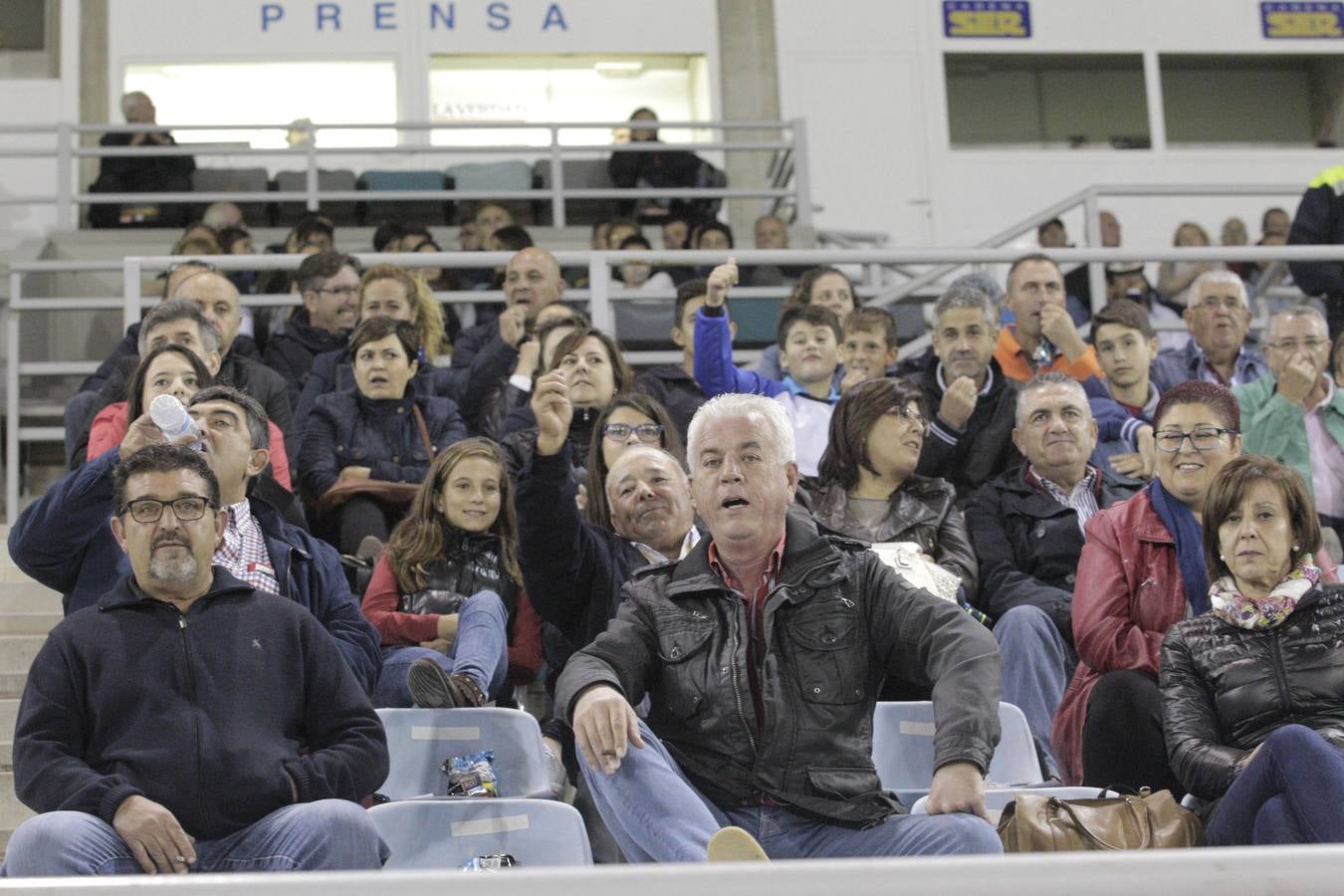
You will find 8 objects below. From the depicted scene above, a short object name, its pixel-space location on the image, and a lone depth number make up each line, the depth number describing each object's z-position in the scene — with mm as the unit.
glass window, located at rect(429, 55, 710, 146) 11523
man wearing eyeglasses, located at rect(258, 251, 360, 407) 6211
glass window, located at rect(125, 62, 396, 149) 11117
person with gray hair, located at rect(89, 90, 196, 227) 9727
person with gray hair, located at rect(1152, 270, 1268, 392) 6281
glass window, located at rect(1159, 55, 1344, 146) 12227
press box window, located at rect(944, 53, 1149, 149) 11984
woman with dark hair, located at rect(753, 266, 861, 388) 6352
